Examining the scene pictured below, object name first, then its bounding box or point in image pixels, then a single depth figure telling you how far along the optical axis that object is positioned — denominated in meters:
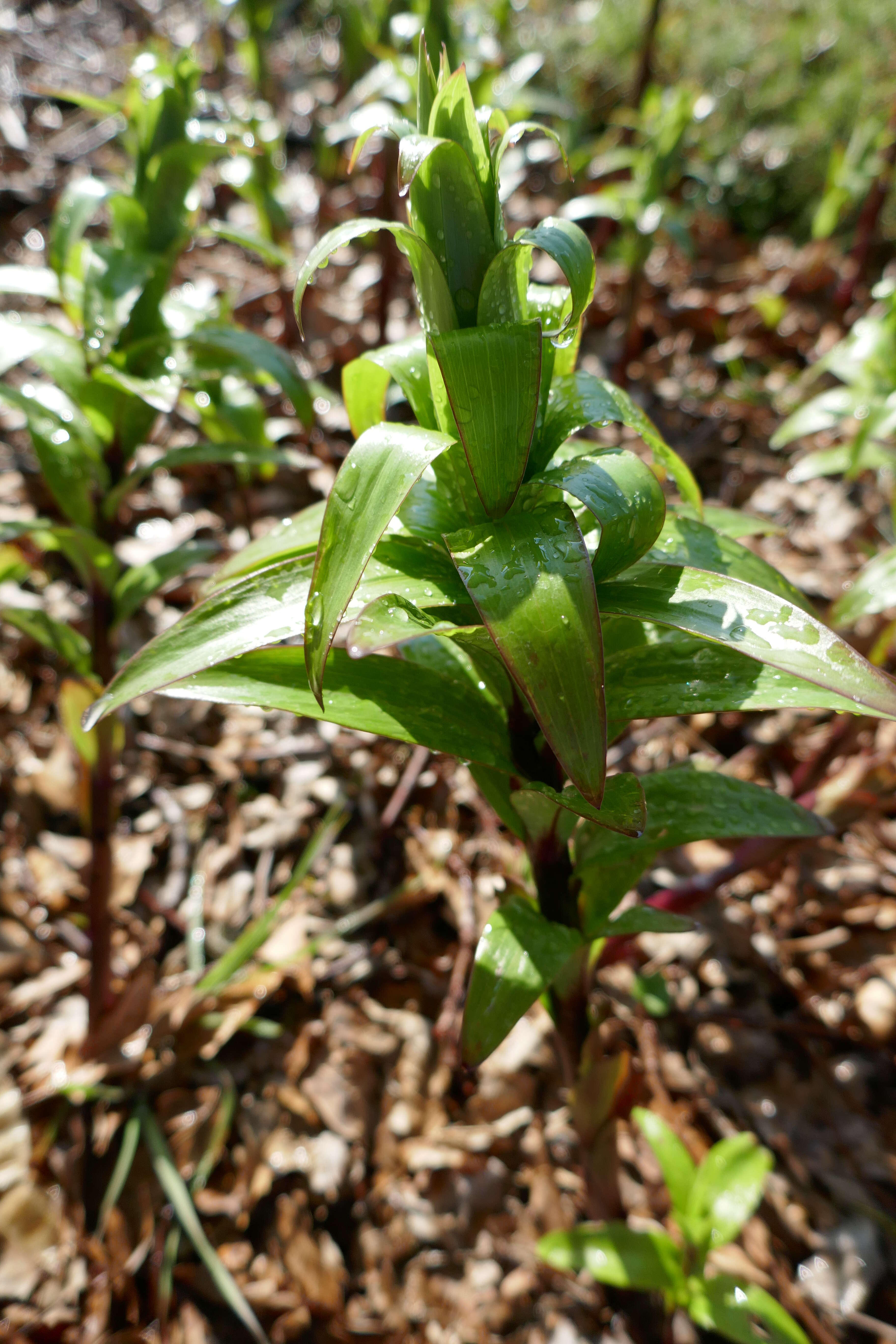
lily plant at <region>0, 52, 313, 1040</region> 0.51
